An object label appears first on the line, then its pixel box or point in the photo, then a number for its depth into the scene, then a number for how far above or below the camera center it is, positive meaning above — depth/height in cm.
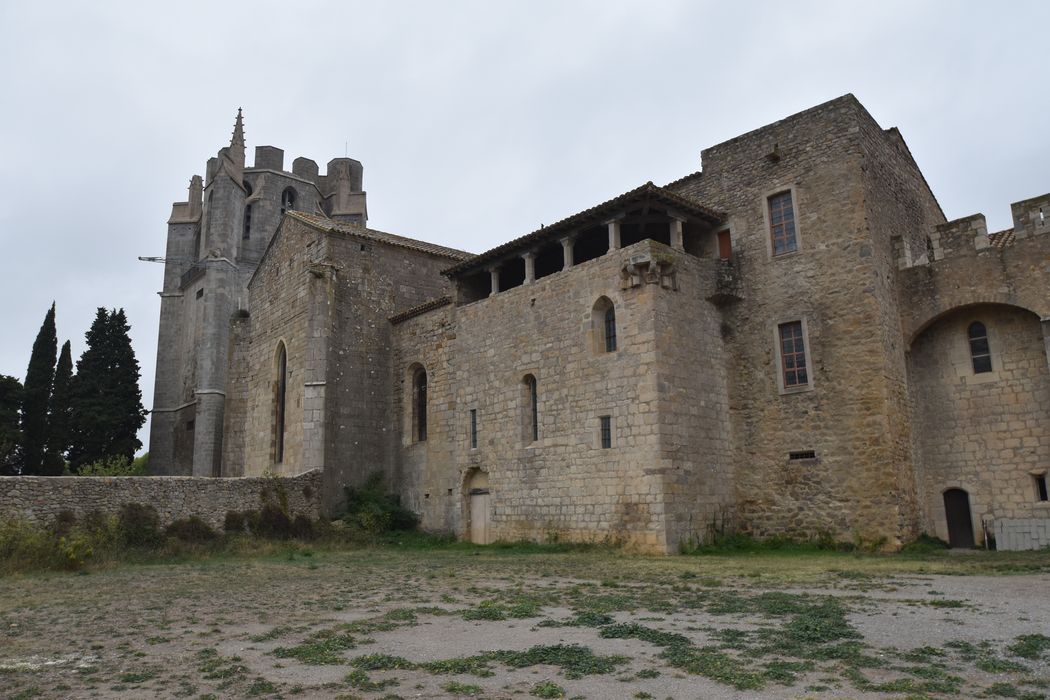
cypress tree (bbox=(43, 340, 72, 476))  3272 +380
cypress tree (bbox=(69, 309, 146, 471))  3534 +497
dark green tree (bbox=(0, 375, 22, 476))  3120 +333
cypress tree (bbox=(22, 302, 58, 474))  3288 +467
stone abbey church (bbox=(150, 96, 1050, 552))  1625 +274
